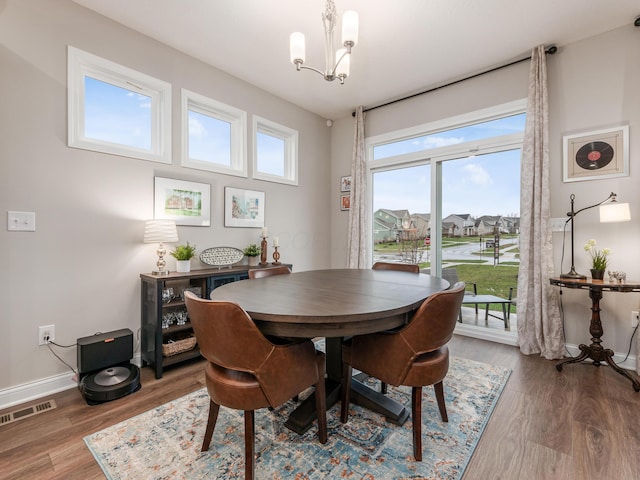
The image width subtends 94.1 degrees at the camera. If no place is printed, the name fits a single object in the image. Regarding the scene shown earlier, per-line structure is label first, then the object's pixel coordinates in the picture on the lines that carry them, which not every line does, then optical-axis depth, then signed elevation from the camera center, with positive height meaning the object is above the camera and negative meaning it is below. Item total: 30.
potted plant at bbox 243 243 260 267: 3.34 -0.16
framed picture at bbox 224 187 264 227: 3.25 +0.36
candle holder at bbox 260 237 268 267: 3.36 -0.15
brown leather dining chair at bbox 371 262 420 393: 2.66 -0.25
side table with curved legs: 2.27 -0.73
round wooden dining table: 1.27 -0.31
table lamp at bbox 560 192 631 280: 2.28 +0.22
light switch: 2.00 +0.11
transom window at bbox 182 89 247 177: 2.94 +1.12
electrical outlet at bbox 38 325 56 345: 2.12 -0.69
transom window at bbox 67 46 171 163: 2.27 +1.11
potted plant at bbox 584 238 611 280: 2.40 -0.17
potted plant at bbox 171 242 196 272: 2.67 -0.17
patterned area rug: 1.39 -1.08
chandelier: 1.77 +1.26
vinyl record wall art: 2.52 +0.76
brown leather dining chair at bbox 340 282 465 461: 1.40 -0.56
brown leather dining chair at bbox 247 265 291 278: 2.34 -0.27
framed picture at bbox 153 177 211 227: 2.71 +0.36
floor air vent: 1.82 -1.11
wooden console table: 2.36 -0.56
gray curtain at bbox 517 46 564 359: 2.73 +0.01
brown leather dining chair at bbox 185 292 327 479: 1.20 -0.53
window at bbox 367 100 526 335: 3.18 +0.52
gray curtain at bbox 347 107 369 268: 4.12 +0.45
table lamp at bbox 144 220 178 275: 2.44 +0.04
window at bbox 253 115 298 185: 3.58 +1.13
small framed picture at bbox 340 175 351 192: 4.38 +0.83
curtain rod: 2.78 +1.81
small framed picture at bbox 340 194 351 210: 4.36 +0.56
